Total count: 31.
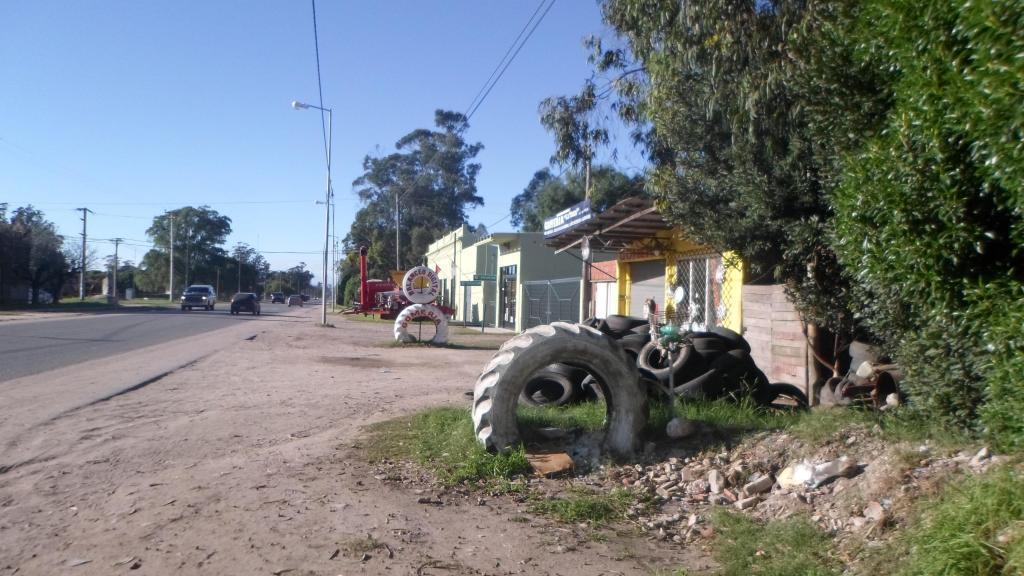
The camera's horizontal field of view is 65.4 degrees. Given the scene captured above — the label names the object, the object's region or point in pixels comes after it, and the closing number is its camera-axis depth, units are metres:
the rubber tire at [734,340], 9.62
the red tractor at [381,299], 36.66
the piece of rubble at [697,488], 6.02
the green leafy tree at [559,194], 35.67
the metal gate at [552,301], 25.67
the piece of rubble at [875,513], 4.56
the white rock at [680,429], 6.95
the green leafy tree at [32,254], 50.00
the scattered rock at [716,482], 5.98
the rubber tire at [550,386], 8.90
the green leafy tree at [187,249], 105.06
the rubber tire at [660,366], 8.88
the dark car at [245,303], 47.59
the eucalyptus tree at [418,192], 63.53
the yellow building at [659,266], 13.81
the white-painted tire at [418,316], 22.73
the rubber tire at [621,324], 12.48
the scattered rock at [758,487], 5.76
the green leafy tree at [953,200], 3.69
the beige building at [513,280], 27.17
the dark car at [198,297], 52.62
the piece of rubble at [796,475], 5.57
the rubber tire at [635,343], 10.28
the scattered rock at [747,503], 5.61
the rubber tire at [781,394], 8.47
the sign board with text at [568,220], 16.02
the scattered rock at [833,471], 5.43
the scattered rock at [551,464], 6.39
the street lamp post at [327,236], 34.75
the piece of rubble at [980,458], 4.62
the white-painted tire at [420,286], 23.47
